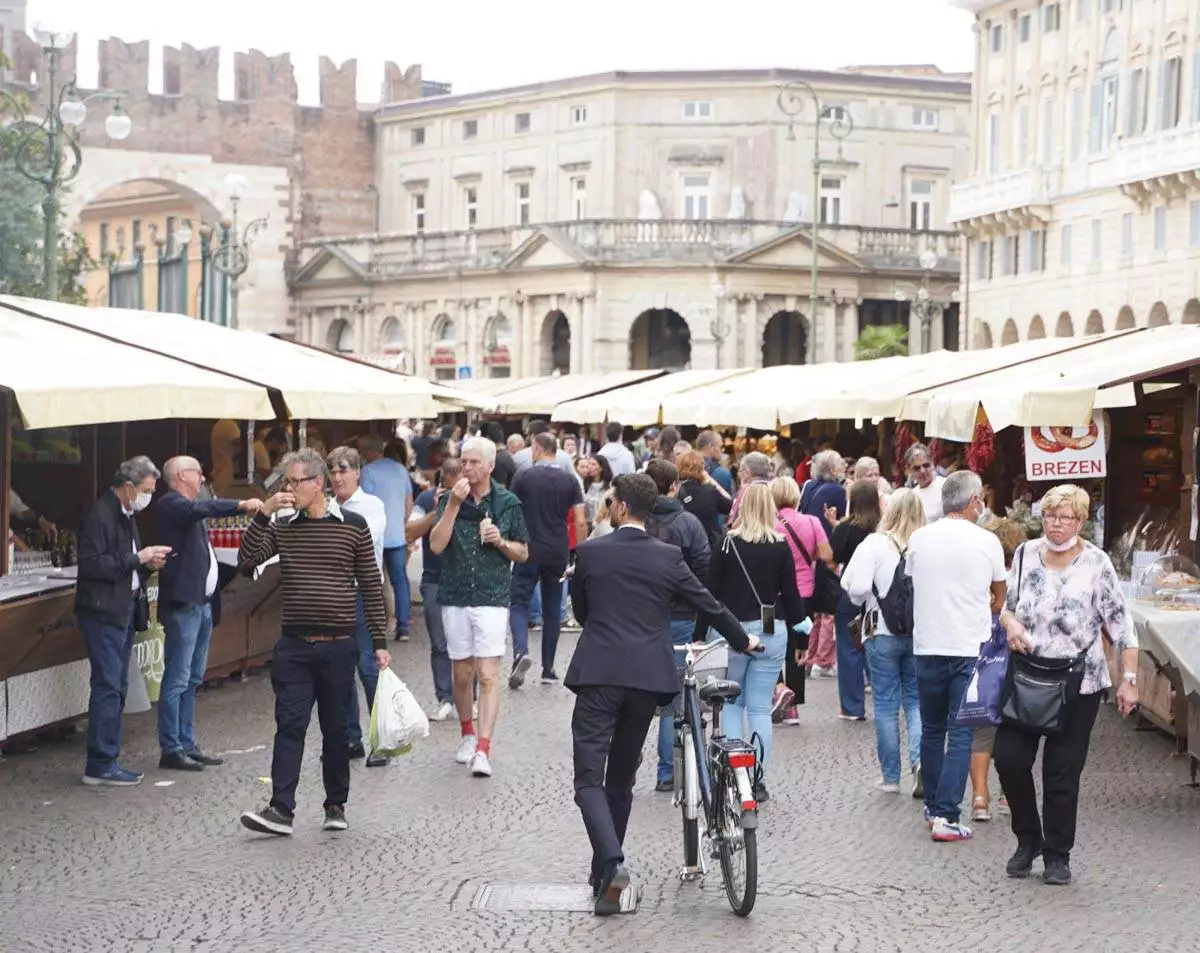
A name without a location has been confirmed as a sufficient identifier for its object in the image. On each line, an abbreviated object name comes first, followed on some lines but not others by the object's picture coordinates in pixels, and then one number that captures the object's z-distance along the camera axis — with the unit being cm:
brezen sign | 1695
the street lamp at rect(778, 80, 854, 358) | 7162
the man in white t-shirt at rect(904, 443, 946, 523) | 1703
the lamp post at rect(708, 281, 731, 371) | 6969
